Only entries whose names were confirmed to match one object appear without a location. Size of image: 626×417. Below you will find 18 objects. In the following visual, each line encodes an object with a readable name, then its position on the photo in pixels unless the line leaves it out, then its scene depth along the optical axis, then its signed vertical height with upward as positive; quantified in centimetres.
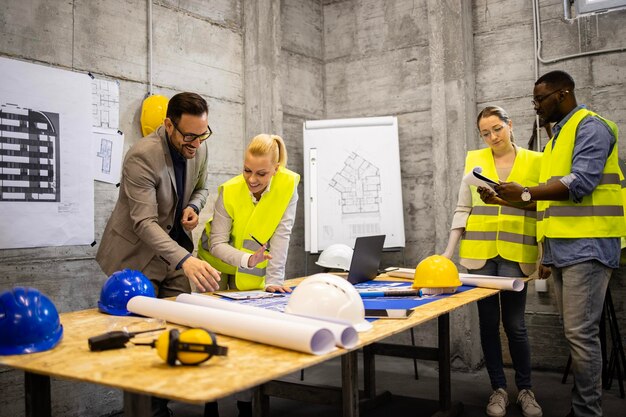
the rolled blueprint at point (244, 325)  165 -31
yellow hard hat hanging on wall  391 +80
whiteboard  506 +39
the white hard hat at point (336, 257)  454 -25
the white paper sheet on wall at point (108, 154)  373 +51
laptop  319 -20
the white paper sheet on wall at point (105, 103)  373 +85
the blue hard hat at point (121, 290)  233 -25
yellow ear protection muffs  151 -31
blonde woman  308 +5
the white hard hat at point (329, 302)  201 -27
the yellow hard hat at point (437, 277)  292 -28
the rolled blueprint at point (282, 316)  171 -30
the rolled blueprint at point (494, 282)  304 -33
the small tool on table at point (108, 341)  172 -33
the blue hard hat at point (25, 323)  171 -27
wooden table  135 -37
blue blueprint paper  246 -36
